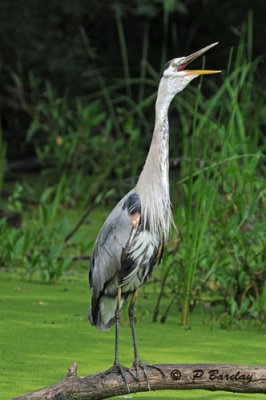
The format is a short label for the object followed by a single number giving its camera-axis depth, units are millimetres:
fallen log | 7723
